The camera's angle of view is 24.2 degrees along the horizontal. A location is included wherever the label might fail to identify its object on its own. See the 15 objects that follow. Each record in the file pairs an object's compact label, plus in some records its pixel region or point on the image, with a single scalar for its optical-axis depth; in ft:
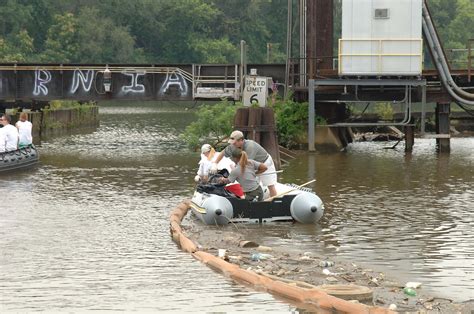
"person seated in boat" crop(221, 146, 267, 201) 72.74
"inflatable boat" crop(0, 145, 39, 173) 109.60
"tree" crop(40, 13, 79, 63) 368.68
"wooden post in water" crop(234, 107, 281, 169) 111.65
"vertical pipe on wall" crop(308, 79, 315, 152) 132.16
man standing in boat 75.00
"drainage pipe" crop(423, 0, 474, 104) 132.26
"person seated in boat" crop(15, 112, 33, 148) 115.44
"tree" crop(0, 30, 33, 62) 348.96
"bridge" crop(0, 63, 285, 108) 147.95
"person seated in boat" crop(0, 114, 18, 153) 108.78
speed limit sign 125.59
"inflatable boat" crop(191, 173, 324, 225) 71.45
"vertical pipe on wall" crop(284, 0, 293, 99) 138.82
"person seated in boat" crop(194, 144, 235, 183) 75.36
